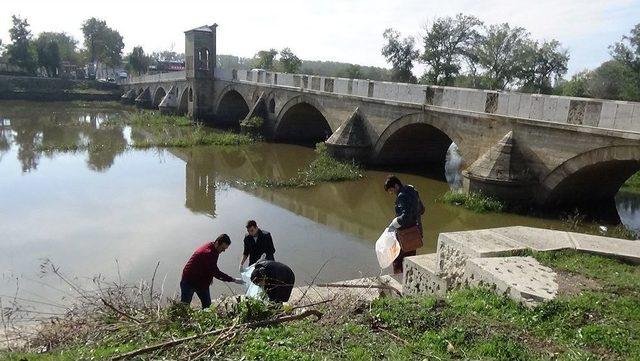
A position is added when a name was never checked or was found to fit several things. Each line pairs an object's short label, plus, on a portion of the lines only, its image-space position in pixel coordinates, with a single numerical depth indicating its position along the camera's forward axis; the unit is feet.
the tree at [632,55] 105.81
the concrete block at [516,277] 13.80
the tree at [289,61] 158.40
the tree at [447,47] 138.62
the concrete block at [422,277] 17.49
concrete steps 14.47
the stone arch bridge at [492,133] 35.35
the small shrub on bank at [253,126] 81.20
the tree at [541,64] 129.80
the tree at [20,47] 177.68
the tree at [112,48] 225.35
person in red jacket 17.94
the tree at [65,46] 213.40
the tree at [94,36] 223.71
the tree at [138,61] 220.64
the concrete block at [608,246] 17.04
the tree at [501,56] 132.26
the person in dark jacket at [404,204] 19.04
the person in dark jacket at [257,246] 20.03
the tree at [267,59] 167.12
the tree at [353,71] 156.55
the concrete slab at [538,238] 17.66
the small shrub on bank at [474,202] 39.63
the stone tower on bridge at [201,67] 105.91
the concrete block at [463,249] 16.83
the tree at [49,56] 183.93
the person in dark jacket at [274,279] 16.44
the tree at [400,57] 139.85
